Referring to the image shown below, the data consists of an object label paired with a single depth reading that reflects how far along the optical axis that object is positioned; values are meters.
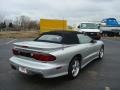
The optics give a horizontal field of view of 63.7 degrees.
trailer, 11.41
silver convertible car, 2.52
